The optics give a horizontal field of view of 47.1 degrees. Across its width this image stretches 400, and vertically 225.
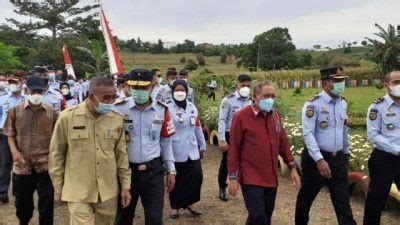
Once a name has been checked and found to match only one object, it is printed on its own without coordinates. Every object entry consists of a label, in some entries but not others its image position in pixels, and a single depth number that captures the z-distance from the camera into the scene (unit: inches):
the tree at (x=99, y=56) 1046.4
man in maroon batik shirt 174.2
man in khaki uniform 147.3
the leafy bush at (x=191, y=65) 2390.5
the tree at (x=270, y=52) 2470.5
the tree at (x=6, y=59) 1091.3
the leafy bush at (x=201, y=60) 2763.3
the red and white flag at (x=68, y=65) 681.7
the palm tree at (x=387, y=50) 1353.3
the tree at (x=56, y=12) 1722.1
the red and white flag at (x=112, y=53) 317.4
